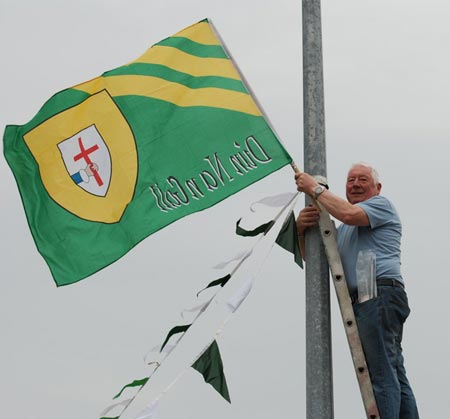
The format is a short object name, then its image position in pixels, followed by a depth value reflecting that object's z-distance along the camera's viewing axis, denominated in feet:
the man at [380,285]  48.32
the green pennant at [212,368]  53.26
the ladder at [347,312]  48.29
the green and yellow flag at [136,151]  55.72
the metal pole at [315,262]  47.52
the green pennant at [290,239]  53.26
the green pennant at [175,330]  53.93
